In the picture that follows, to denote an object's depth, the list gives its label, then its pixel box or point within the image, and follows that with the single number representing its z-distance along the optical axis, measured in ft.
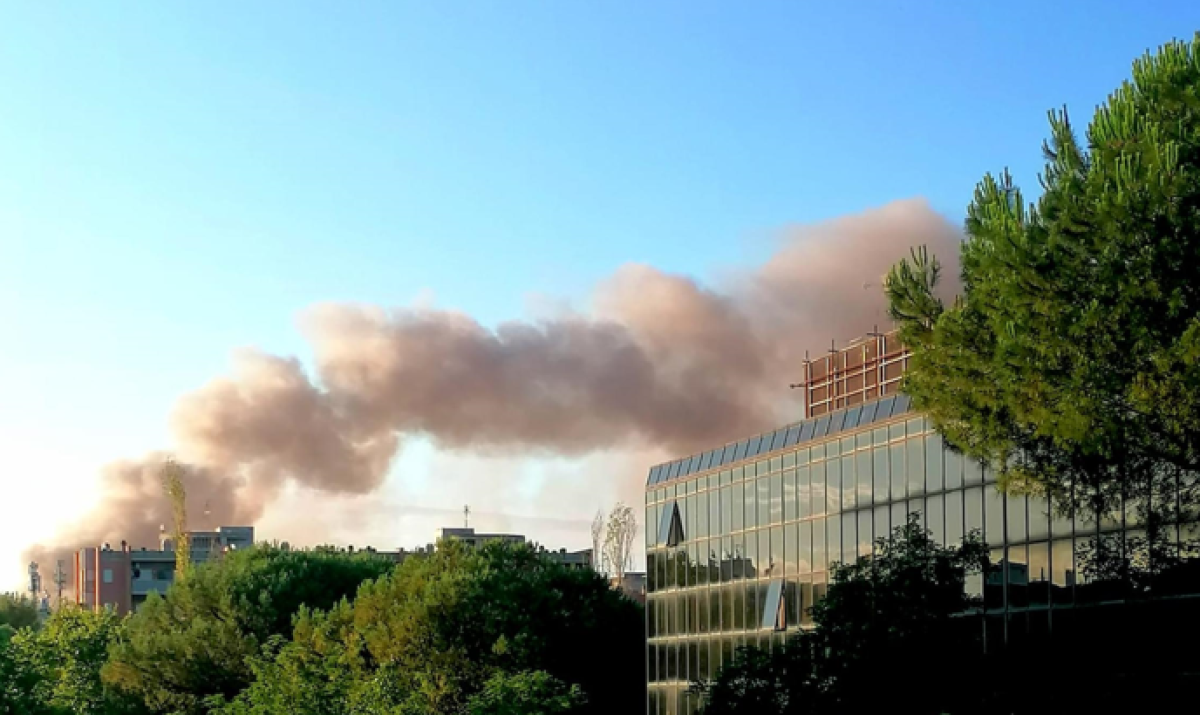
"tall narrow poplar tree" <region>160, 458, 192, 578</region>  538.06
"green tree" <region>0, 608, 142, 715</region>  306.55
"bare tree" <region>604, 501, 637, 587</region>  561.43
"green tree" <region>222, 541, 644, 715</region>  243.81
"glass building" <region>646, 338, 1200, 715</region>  152.15
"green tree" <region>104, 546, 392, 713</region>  308.81
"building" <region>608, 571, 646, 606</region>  618.85
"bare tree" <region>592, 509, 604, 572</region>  579.07
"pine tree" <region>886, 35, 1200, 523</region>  99.81
